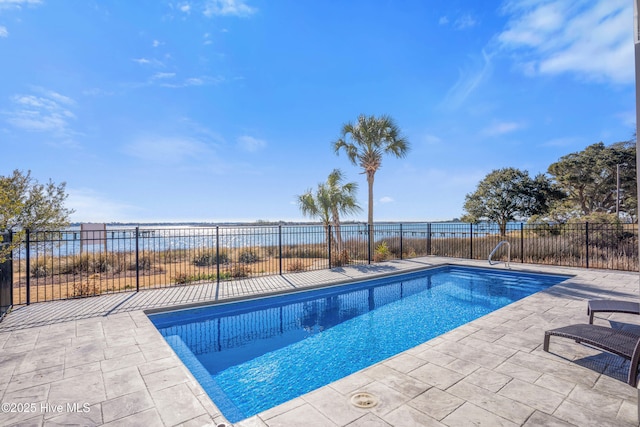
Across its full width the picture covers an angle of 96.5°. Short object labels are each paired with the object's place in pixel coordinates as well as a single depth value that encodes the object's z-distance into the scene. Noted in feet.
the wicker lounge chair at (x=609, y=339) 7.66
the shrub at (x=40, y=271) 32.51
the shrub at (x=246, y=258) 42.45
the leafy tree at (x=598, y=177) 55.77
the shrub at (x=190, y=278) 24.91
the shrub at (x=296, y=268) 29.81
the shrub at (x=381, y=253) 36.70
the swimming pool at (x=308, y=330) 10.35
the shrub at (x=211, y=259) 41.05
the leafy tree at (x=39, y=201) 30.68
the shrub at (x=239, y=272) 27.12
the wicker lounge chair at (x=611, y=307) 11.07
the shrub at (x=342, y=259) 33.09
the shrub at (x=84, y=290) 19.85
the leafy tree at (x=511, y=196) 59.06
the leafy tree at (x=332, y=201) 38.60
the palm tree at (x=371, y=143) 40.09
